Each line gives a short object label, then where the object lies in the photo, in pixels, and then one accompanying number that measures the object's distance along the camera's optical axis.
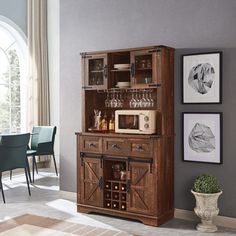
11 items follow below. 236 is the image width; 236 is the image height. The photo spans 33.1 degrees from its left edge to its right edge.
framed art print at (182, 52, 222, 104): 4.25
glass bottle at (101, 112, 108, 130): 4.86
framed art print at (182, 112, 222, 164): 4.26
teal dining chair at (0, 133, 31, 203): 5.31
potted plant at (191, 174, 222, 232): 4.07
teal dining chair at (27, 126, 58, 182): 6.78
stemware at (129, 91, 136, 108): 4.77
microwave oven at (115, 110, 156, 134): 4.33
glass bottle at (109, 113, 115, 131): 4.86
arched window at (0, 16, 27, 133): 7.38
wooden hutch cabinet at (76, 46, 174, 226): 4.27
